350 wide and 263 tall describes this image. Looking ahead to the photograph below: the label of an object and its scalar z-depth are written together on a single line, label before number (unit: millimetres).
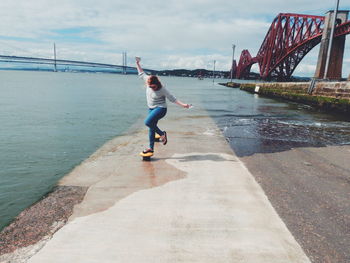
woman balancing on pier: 4883
